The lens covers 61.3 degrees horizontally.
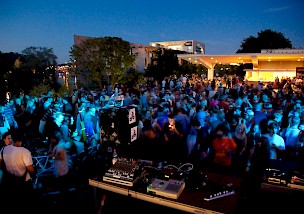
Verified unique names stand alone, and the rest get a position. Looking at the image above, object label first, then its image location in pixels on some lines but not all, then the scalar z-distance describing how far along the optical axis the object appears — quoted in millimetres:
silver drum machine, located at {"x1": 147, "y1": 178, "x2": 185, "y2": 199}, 2811
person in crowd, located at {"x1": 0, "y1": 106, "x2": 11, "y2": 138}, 6591
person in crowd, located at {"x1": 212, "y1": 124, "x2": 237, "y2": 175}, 4336
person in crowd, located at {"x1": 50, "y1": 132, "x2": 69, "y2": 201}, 4328
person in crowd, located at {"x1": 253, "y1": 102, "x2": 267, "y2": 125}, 5855
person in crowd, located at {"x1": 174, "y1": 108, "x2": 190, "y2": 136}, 6257
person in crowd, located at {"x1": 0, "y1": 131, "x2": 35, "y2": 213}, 3830
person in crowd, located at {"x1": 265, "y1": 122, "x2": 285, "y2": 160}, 4473
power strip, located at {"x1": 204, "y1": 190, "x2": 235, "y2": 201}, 2769
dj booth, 2697
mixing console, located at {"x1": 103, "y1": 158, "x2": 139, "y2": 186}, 3129
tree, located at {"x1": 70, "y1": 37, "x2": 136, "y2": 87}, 18734
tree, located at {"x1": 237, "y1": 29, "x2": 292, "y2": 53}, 38625
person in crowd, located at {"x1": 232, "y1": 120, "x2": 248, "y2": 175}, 4812
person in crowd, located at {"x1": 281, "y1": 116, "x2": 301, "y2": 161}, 4888
